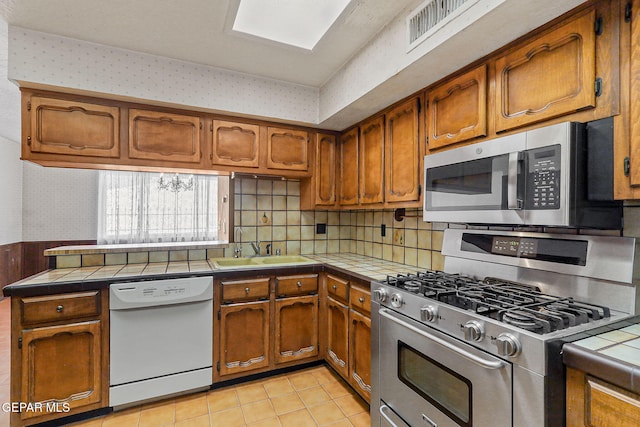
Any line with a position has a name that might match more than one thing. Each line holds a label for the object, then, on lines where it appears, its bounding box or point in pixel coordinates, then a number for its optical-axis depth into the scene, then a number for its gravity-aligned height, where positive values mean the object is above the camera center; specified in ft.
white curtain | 14.50 +0.11
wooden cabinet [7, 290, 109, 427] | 5.76 -2.76
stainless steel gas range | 3.23 -1.32
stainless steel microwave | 3.80 +0.50
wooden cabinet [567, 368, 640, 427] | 2.64 -1.69
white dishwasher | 6.47 -2.74
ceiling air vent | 4.65 +3.15
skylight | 5.57 +3.72
